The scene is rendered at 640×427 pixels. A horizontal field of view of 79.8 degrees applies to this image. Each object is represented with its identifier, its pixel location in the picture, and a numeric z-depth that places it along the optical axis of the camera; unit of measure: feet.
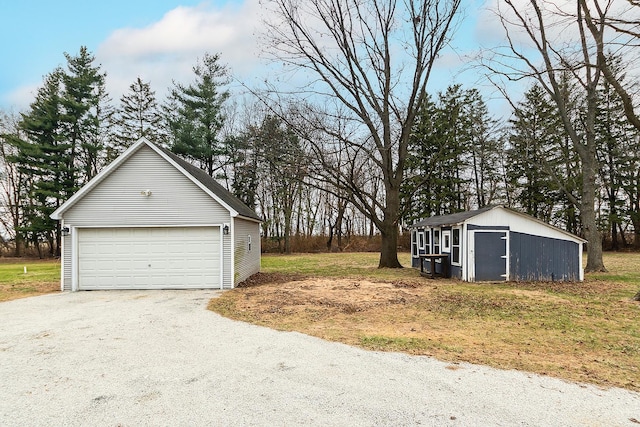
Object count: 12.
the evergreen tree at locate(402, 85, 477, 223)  105.91
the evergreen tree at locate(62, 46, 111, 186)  95.57
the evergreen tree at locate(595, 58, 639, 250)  97.09
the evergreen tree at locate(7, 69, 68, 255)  91.04
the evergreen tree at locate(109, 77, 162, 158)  100.99
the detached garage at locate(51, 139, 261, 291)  39.22
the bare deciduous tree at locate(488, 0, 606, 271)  50.67
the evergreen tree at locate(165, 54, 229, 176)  94.32
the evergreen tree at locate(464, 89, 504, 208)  104.99
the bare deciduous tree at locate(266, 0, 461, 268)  57.41
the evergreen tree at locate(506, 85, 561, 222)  98.53
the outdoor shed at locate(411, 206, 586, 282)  43.70
